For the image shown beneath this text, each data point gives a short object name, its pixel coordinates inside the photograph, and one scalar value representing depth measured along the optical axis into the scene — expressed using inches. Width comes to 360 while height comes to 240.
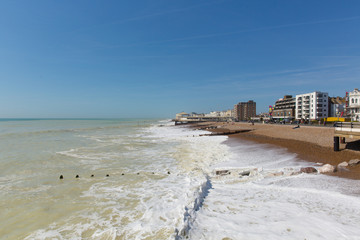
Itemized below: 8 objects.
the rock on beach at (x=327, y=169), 388.3
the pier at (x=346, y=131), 508.8
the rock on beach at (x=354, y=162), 417.7
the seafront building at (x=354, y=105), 2112.0
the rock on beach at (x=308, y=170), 387.9
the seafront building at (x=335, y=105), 3111.0
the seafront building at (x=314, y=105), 3149.6
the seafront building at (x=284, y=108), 3747.5
